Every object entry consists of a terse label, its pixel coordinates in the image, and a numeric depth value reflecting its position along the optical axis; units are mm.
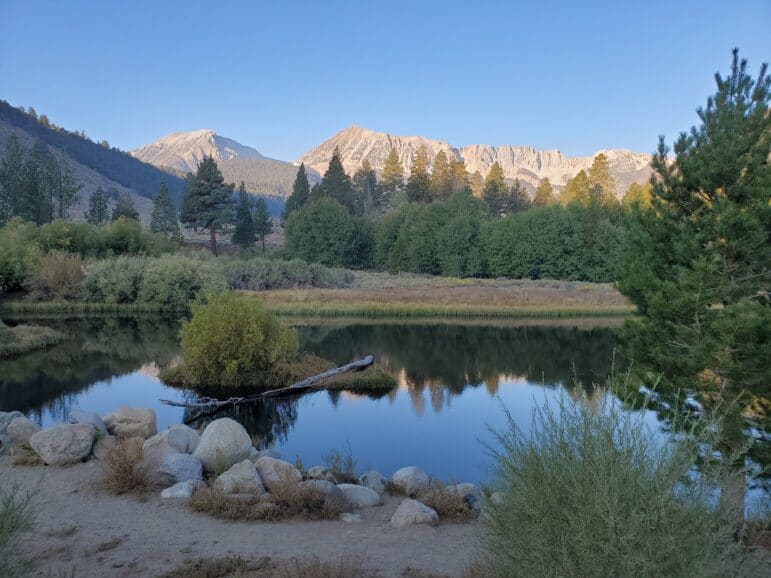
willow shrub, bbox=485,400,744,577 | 3670
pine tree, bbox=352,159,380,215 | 95750
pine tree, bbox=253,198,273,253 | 82188
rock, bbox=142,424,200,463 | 9688
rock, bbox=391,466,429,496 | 9789
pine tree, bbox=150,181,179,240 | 80125
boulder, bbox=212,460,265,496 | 8352
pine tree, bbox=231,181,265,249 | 75250
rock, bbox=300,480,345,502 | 8242
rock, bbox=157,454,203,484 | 9008
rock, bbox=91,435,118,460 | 9798
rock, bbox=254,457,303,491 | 8539
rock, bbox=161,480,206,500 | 8414
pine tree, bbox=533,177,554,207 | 83875
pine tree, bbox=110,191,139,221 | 74125
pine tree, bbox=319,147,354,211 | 82375
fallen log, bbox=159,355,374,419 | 16059
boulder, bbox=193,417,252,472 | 9648
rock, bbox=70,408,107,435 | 11250
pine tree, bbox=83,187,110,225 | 75938
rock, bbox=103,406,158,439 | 11508
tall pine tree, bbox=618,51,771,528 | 7559
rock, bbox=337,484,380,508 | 8789
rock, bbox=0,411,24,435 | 11073
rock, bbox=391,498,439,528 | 7914
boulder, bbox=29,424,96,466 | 9688
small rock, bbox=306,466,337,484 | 9646
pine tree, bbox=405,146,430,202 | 85438
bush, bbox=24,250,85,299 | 38875
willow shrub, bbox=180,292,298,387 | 18547
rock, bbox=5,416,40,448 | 10531
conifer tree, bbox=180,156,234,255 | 68562
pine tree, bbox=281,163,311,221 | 86375
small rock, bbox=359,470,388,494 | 9828
